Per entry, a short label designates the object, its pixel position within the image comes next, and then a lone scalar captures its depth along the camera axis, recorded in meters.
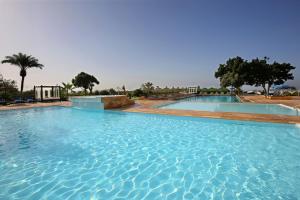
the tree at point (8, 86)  17.11
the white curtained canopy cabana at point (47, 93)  18.32
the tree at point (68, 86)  25.73
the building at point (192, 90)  35.97
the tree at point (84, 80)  34.69
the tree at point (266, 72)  23.81
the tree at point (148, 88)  25.15
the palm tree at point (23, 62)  21.97
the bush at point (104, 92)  26.12
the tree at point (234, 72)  24.02
